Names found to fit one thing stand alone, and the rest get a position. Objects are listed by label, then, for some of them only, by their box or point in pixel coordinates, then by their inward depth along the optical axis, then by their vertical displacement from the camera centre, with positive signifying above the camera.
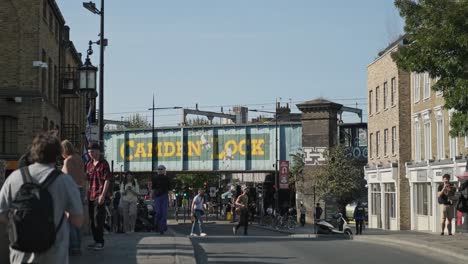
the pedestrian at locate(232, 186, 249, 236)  30.83 -0.92
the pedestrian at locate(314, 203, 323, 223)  53.57 -1.84
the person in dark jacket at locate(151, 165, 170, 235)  18.39 -0.22
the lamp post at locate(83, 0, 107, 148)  27.20 +3.95
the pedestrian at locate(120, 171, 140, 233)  23.02 -0.48
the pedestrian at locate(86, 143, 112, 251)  13.38 -0.06
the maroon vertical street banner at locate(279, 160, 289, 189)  52.38 +0.60
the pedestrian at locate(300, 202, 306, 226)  58.01 -2.11
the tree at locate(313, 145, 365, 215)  59.72 +0.35
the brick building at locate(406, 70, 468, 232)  39.56 +1.47
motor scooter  36.78 -1.93
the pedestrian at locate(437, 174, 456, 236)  22.91 -0.29
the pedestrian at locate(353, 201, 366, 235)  40.06 -1.63
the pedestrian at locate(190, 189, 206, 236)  26.23 -0.74
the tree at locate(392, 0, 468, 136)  20.39 +3.29
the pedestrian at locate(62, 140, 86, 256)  11.12 +0.24
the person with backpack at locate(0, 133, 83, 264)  6.30 -0.18
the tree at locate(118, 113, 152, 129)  119.53 +8.66
